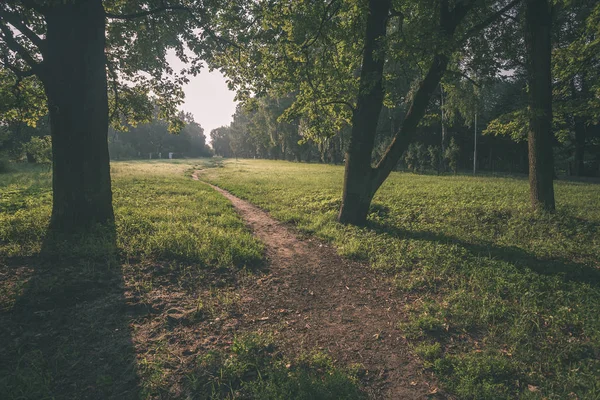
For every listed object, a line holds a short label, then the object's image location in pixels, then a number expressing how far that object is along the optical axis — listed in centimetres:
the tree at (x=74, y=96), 657
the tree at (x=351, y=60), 788
